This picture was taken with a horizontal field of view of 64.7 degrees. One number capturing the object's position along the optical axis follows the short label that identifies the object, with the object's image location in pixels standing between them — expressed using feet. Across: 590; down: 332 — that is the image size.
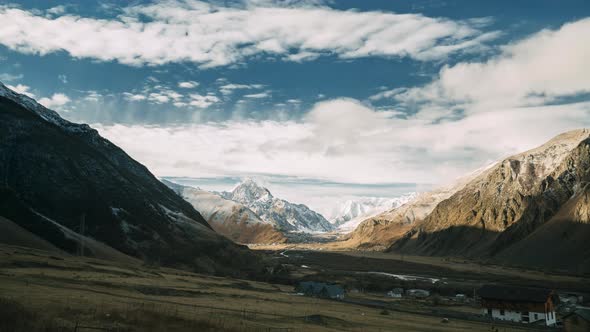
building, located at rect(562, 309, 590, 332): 224.74
